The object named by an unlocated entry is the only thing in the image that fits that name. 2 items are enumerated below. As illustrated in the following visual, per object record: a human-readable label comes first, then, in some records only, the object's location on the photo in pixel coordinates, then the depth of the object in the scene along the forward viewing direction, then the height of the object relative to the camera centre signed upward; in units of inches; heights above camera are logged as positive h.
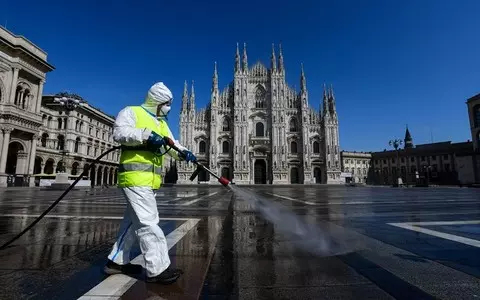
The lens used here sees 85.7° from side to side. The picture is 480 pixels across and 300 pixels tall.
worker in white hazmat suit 90.1 -3.6
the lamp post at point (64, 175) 741.2 +25.0
